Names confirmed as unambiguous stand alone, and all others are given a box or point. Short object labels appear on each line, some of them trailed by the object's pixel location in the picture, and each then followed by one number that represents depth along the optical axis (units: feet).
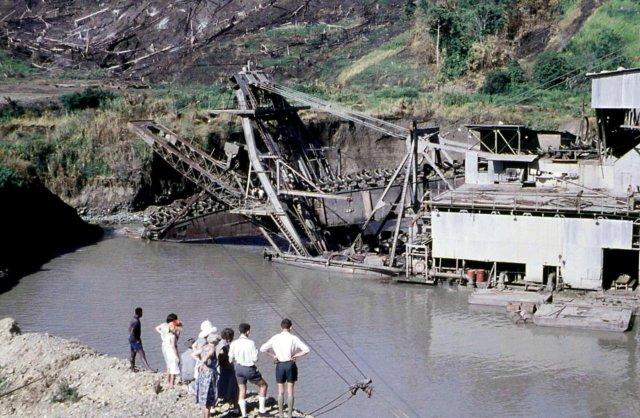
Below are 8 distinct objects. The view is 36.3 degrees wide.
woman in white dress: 54.70
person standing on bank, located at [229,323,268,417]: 49.24
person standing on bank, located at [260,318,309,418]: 48.39
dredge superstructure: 88.69
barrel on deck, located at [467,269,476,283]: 92.32
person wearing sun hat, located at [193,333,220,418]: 49.03
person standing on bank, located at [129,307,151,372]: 59.98
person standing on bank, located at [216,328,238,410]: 49.90
